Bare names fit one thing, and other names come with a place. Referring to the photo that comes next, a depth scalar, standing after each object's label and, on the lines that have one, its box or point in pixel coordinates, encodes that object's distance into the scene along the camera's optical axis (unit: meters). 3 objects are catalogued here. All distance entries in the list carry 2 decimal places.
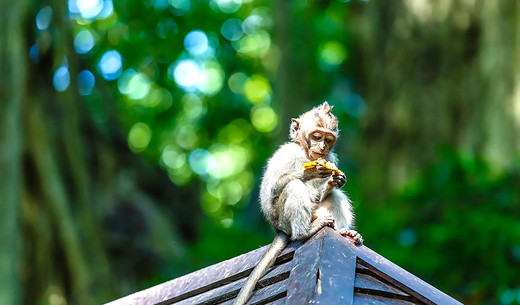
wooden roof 7.28
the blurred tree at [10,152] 20.08
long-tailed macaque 9.20
